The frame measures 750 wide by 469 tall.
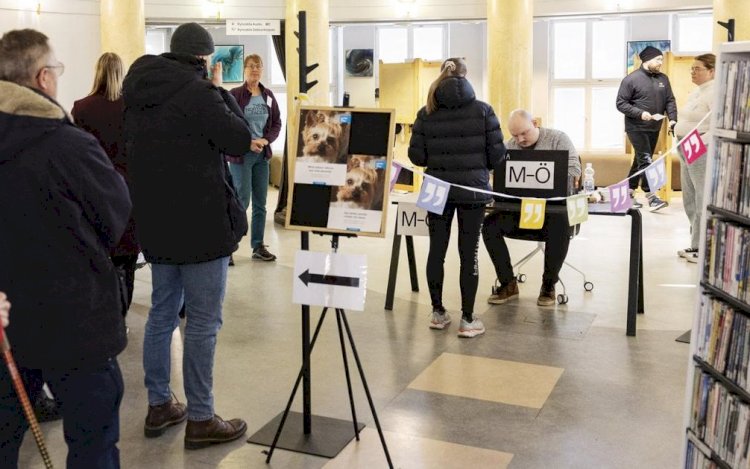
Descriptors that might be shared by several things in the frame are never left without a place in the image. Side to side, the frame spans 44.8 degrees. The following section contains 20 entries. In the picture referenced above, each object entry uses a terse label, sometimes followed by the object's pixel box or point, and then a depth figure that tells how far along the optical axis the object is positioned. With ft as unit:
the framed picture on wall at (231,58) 53.47
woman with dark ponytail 17.19
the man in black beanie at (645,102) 33.55
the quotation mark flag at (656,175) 18.66
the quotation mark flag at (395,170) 18.53
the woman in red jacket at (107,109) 15.55
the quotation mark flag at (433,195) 17.19
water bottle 20.74
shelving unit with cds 9.30
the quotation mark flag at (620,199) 18.44
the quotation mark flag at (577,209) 18.53
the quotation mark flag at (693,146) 18.89
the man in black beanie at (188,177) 11.35
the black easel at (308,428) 12.00
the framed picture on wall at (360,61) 53.62
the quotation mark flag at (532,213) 18.85
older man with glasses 8.04
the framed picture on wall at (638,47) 48.34
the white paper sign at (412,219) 19.69
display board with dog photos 11.75
